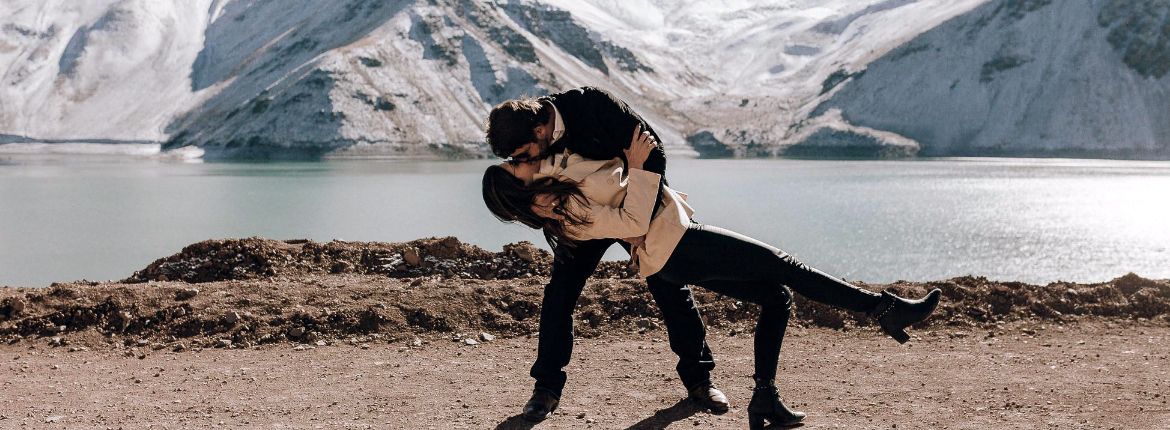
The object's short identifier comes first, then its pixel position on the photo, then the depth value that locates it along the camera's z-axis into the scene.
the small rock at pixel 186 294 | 8.66
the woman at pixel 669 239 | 4.97
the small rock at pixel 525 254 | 10.96
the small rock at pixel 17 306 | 8.36
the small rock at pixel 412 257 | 10.80
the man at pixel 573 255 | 4.97
